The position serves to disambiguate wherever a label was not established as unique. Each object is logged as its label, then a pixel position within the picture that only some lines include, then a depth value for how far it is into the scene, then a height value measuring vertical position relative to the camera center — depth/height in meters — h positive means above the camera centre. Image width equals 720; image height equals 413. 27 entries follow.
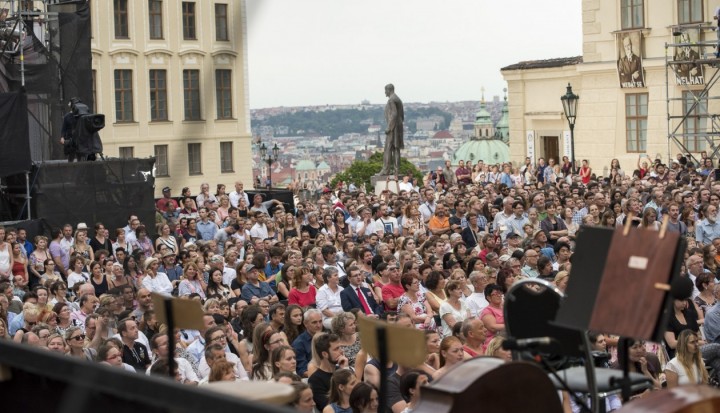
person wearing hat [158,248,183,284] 15.09 -1.46
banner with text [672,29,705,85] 35.16 +1.95
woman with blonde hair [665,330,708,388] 9.73 -1.77
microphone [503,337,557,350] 4.16 -0.68
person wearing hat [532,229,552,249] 16.22 -1.31
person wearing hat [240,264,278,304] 13.12 -1.53
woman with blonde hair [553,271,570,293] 11.57 -1.33
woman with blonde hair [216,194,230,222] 21.88 -1.10
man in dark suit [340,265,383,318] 12.48 -1.55
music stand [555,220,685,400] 3.75 -0.44
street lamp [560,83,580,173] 27.92 +0.74
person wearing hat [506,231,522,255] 16.30 -1.35
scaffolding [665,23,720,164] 34.34 +1.21
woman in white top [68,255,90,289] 14.78 -1.48
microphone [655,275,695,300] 3.72 -0.46
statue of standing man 30.35 +0.23
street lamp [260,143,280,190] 45.66 -0.40
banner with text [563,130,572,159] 38.19 -0.18
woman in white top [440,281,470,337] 11.34 -1.54
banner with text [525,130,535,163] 41.12 -0.14
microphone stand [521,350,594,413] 4.23 -0.81
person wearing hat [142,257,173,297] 14.13 -1.50
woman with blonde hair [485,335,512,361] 8.37 -1.42
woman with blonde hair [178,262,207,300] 13.39 -1.47
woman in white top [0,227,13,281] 15.67 -1.38
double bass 3.42 -0.71
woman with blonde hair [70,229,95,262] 17.17 -1.35
